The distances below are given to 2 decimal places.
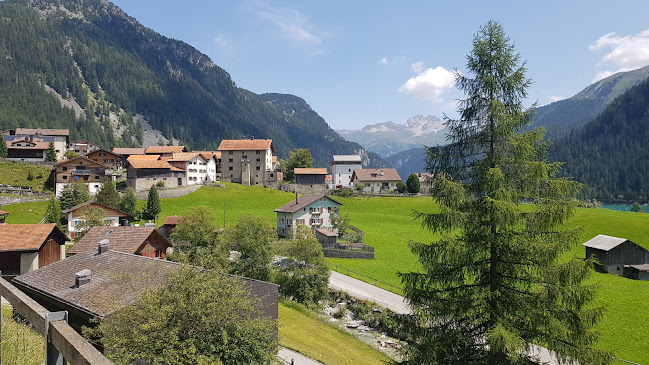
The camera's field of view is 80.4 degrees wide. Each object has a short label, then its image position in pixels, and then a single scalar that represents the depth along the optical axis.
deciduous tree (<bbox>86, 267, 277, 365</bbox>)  13.55
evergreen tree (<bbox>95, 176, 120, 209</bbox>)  61.97
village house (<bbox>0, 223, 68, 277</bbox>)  31.70
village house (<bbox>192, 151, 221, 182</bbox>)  107.69
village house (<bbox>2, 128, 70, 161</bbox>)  119.19
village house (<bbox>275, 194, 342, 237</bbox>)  63.44
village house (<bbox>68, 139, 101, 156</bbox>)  134.50
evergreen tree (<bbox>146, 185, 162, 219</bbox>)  67.00
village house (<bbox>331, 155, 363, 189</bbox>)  145.62
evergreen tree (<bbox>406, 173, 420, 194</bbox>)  107.00
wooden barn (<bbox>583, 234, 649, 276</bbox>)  50.38
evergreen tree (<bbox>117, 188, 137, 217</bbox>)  64.75
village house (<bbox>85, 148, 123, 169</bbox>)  113.19
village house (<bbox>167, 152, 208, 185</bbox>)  96.94
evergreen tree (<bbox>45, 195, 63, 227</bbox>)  53.53
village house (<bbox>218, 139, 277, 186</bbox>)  107.56
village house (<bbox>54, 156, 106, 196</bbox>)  78.81
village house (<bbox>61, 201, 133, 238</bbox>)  54.53
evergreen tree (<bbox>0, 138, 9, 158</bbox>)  93.44
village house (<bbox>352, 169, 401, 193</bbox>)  119.44
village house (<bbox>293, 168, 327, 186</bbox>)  106.75
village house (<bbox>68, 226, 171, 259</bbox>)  34.56
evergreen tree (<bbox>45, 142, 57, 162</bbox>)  98.06
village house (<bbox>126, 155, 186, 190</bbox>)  84.50
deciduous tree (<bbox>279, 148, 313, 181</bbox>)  117.21
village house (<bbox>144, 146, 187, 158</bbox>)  123.94
